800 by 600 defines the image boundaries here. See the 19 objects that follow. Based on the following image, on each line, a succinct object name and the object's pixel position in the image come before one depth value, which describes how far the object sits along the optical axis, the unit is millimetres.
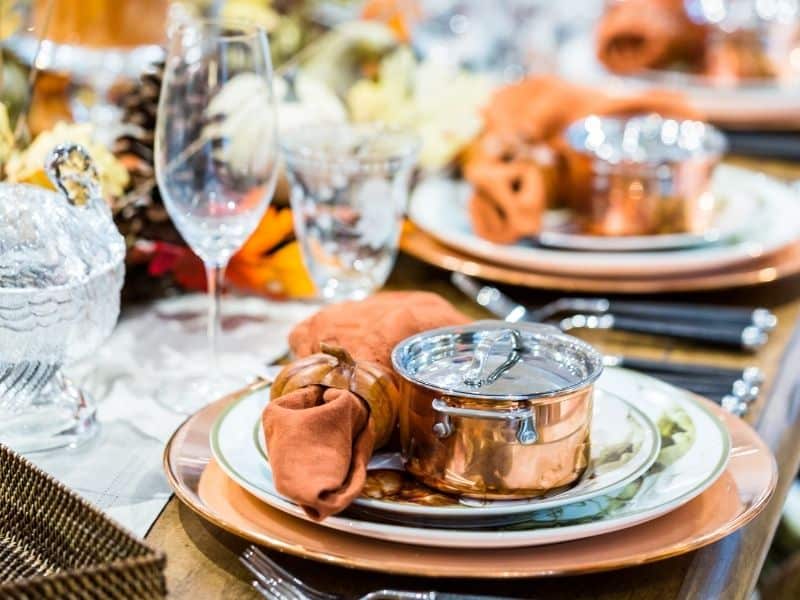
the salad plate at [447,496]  1081
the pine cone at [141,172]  1407
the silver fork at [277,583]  1054
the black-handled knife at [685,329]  1374
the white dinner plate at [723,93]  2002
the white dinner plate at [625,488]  1066
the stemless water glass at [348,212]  1375
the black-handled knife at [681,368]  1314
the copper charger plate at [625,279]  1452
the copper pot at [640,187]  1505
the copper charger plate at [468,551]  1061
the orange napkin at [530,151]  1503
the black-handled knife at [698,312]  1397
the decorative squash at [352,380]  1114
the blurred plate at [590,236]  1496
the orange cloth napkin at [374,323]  1176
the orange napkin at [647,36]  2005
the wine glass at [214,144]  1273
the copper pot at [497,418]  1074
